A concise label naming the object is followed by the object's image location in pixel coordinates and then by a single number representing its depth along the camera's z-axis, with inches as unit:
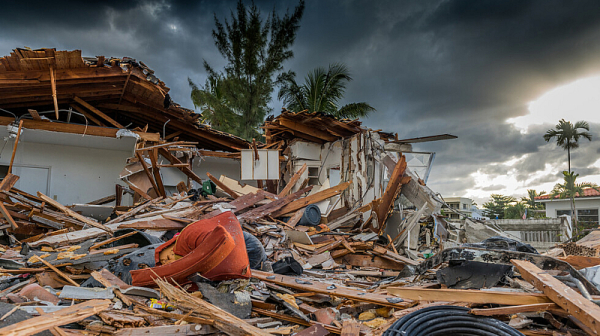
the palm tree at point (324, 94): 834.8
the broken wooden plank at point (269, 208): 291.1
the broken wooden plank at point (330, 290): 141.7
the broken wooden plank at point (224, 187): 348.5
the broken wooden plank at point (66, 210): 281.3
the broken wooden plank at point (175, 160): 410.5
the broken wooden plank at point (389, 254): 268.4
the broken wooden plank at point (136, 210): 280.7
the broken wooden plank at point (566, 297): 96.6
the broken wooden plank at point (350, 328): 112.4
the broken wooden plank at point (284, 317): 126.2
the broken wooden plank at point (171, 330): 104.5
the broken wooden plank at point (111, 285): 128.4
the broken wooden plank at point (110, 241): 212.8
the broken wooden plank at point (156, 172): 370.8
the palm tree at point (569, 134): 1316.4
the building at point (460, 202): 1576.0
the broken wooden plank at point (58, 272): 156.0
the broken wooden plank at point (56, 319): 89.1
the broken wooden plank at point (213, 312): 108.6
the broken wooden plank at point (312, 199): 321.4
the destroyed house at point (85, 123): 302.2
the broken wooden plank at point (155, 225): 244.1
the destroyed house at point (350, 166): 353.7
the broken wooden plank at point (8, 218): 263.3
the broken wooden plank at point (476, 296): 117.6
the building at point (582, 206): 1004.6
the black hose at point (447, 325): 103.1
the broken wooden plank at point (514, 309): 109.8
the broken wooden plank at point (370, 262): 272.2
